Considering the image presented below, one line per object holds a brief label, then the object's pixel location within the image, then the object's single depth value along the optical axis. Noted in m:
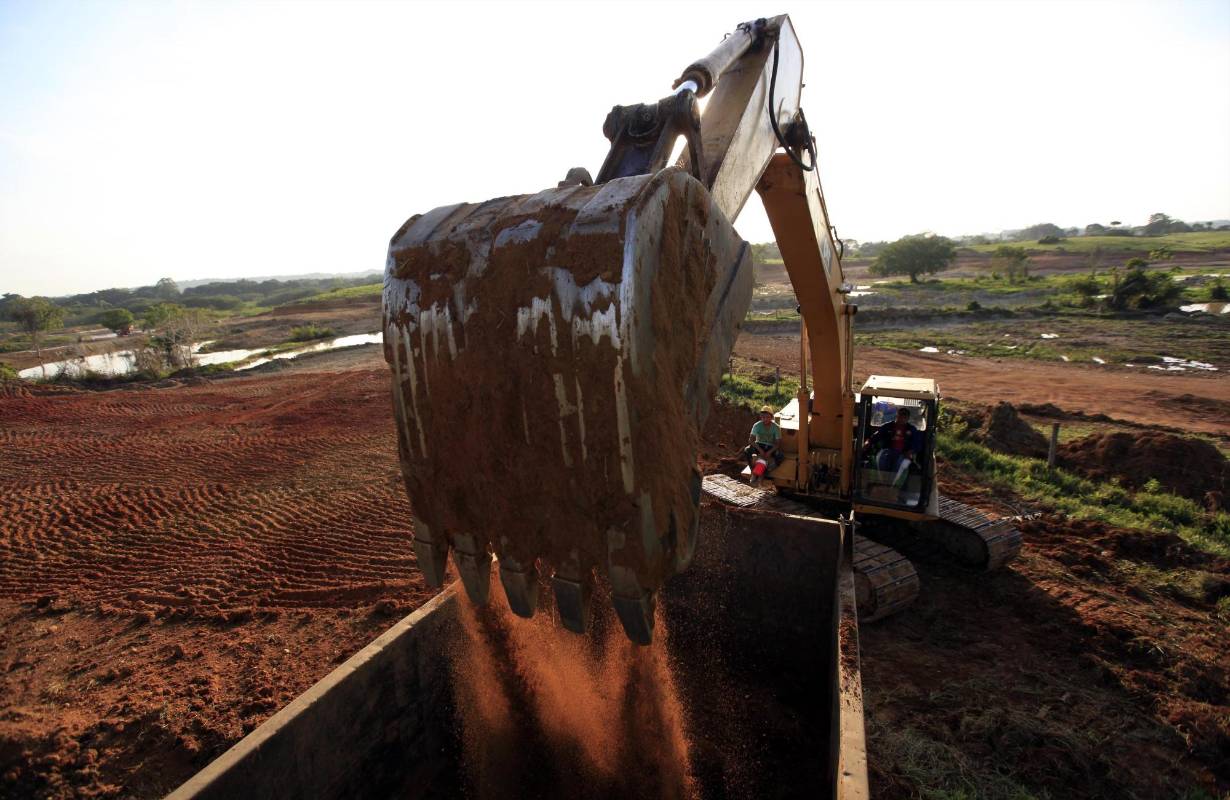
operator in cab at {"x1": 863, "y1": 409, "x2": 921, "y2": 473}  6.37
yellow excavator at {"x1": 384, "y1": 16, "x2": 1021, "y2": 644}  2.09
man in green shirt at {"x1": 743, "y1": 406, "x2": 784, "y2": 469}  7.14
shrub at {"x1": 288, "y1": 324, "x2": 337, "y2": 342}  31.61
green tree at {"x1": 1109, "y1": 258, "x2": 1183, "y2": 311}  26.56
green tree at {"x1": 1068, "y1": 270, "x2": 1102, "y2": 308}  29.26
